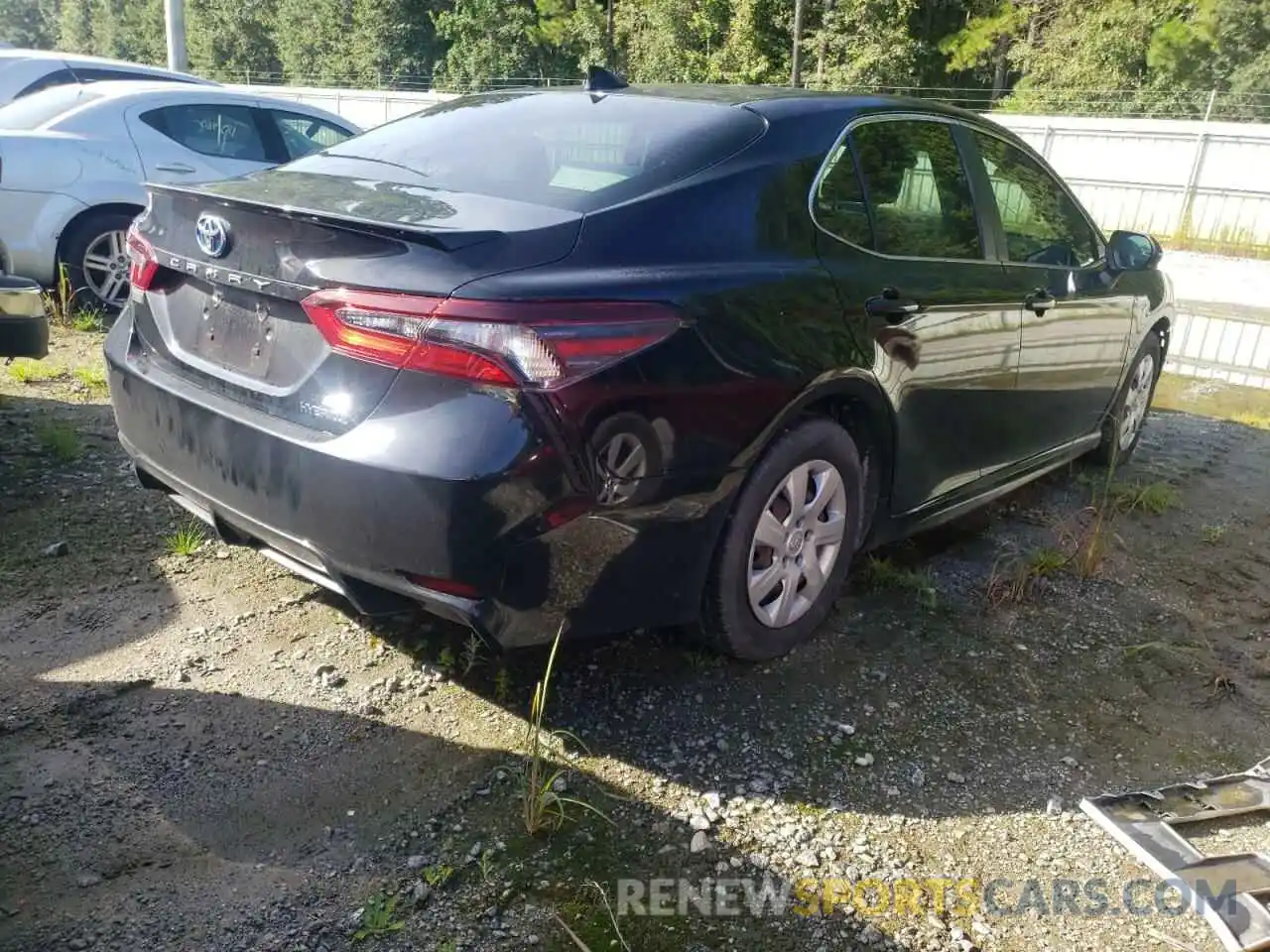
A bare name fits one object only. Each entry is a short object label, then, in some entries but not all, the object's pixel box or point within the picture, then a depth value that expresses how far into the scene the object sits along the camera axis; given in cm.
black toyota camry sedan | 230
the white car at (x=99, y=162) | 614
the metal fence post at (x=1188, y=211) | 1762
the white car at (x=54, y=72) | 858
